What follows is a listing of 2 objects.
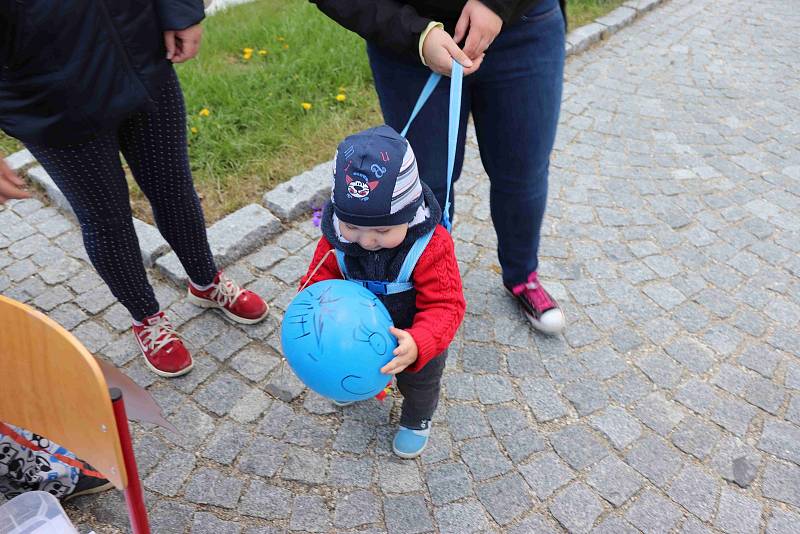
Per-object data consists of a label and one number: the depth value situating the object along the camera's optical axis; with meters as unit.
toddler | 1.58
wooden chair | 1.04
